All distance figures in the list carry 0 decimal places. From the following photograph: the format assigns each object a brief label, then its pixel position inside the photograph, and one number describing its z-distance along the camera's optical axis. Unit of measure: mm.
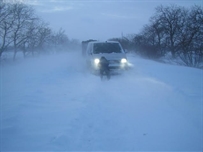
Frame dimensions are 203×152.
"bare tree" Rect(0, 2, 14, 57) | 22067
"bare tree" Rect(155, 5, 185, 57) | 42219
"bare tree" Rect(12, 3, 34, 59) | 23859
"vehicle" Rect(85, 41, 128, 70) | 11148
